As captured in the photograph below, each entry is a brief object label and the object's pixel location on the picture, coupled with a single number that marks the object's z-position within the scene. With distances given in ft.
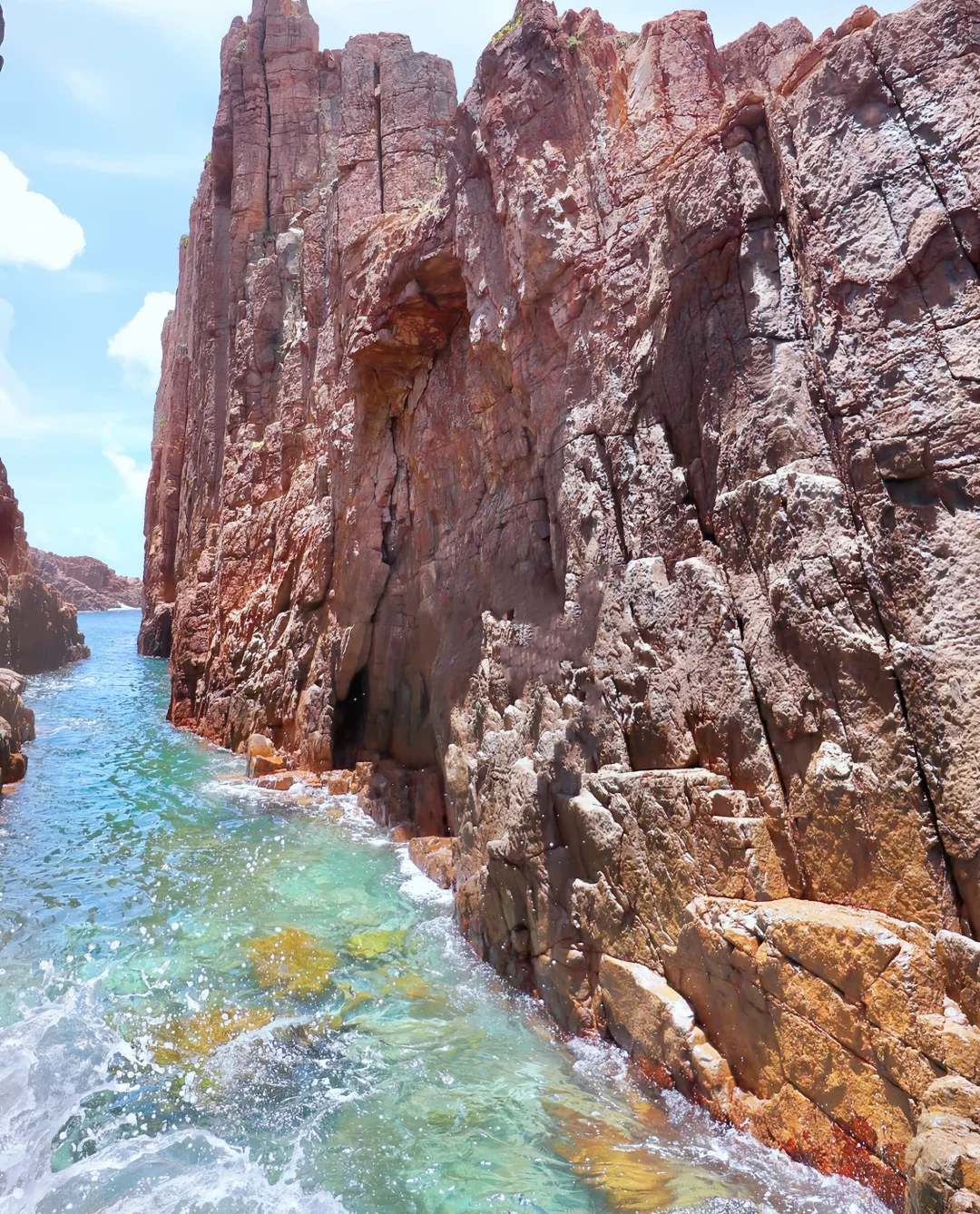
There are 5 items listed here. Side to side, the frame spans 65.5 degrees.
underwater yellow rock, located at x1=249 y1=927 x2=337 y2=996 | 29.96
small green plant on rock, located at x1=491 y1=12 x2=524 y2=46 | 39.30
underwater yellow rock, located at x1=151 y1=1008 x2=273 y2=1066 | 25.68
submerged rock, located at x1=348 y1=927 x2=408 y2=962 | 32.89
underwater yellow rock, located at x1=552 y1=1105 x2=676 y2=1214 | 18.60
